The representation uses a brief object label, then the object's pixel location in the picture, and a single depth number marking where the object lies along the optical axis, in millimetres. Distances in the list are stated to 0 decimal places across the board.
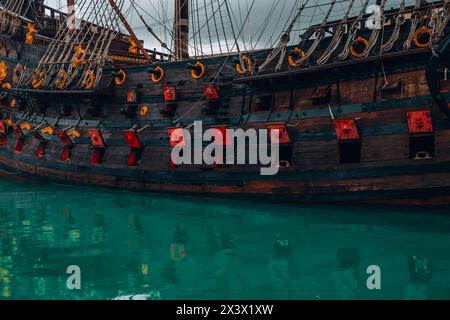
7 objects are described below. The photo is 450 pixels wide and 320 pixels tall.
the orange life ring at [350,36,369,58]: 12535
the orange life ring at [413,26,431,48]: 11312
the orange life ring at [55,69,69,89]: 20031
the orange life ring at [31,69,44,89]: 21219
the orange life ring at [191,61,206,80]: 15930
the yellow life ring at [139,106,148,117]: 17391
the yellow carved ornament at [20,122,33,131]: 20984
